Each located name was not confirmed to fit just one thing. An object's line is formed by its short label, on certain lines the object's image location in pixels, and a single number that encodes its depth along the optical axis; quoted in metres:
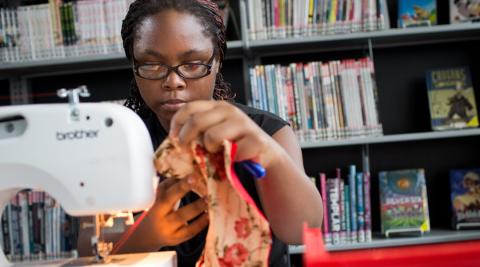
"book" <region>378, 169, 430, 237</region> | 2.36
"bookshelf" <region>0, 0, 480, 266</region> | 2.54
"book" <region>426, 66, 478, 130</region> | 2.38
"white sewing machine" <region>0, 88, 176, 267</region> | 0.84
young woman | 0.81
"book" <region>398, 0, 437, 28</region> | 2.41
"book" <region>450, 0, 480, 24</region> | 2.38
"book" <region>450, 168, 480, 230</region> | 2.38
